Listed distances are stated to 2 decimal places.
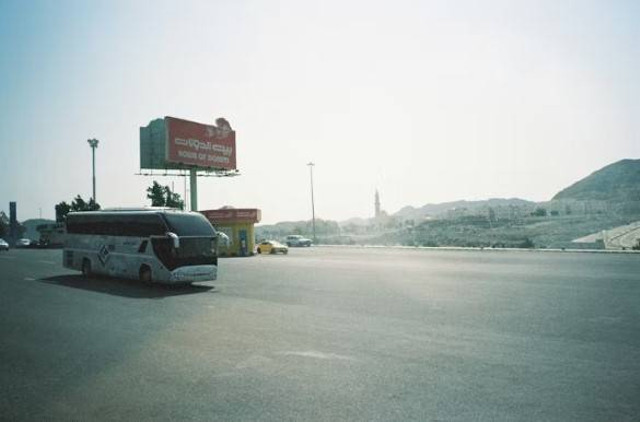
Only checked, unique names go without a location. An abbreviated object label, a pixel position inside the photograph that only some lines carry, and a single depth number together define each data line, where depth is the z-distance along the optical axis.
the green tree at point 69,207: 77.12
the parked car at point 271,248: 43.38
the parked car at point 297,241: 61.97
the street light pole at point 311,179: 74.93
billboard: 43.19
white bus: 16.23
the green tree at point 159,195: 62.47
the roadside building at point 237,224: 41.59
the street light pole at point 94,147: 61.12
